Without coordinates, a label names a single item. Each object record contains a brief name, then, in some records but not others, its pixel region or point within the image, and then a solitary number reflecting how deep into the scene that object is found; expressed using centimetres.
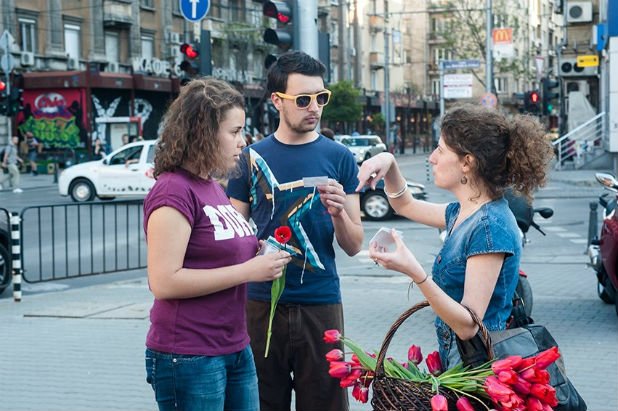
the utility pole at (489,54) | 4044
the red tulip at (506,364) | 302
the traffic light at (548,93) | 3478
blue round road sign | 1539
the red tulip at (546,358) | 307
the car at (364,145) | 4994
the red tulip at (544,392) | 301
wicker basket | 302
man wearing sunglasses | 433
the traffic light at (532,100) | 3428
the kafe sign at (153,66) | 4519
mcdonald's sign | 4350
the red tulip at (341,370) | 324
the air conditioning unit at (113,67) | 4469
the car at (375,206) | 1958
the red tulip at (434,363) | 342
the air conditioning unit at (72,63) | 4244
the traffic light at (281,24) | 982
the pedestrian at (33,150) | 3998
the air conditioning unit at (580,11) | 4388
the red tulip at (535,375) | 302
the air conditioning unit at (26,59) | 3959
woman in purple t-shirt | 341
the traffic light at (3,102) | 3056
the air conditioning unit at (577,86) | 5632
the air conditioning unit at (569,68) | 3869
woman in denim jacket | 325
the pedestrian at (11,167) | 3120
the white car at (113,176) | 2417
